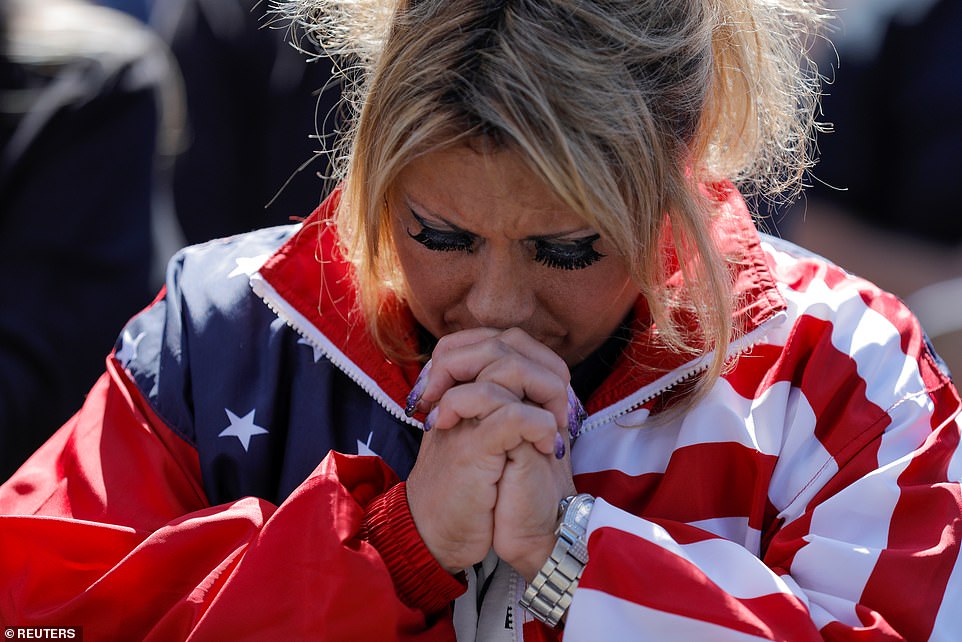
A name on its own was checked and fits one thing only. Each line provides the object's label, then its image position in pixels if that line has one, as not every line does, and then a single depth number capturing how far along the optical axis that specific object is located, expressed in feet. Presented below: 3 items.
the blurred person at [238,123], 23.76
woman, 10.44
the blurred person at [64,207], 18.06
